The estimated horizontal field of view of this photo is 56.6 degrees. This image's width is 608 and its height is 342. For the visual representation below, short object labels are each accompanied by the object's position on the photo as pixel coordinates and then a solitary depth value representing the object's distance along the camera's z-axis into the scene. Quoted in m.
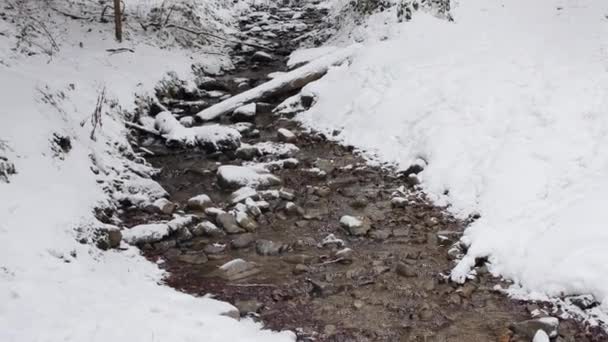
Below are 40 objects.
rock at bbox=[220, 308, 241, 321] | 5.55
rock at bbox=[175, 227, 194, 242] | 7.35
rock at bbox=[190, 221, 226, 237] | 7.51
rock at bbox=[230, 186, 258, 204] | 8.28
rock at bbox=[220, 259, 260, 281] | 6.57
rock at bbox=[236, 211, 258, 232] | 7.68
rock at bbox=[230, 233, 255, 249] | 7.26
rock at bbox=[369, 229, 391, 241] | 7.44
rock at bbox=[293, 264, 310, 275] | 6.64
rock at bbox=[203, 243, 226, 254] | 7.13
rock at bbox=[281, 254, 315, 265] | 6.88
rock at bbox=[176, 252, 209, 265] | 6.88
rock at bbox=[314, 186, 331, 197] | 8.55
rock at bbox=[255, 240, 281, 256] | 7.11
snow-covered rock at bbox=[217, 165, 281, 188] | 8.81
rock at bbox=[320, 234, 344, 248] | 7.25
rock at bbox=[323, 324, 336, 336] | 5.55
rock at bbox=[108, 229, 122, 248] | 6.80
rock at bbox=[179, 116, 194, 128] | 11.14
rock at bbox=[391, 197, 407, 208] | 8.16
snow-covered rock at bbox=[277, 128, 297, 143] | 10.39
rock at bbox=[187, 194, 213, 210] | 8.14
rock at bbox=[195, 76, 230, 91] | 13.09
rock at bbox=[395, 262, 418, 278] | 6.57
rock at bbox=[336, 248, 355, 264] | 6.86
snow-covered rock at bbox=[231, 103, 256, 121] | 11.36
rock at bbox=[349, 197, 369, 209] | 8.23
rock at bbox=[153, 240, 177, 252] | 7.08
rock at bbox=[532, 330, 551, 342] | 5.26
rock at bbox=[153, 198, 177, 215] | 7.93
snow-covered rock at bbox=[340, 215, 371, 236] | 7.51
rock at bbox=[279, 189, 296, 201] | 8.44
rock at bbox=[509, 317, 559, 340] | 5.39
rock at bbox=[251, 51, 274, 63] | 14.77
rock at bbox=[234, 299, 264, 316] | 5.84
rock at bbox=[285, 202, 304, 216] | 8.08
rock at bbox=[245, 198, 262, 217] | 8.01
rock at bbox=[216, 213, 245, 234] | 7.62
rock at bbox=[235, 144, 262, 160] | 9.85
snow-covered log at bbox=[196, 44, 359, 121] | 11.82
